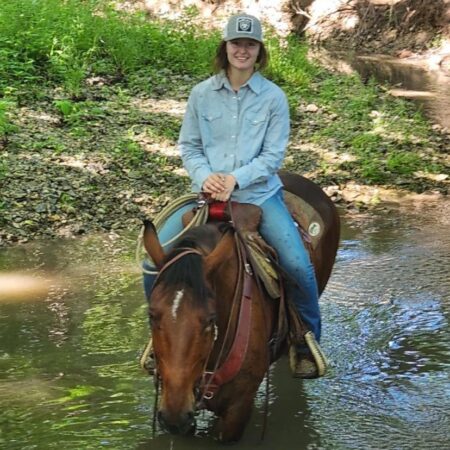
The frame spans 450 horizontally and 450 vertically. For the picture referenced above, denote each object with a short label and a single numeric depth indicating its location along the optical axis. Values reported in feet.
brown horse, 11.14
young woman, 14.47
